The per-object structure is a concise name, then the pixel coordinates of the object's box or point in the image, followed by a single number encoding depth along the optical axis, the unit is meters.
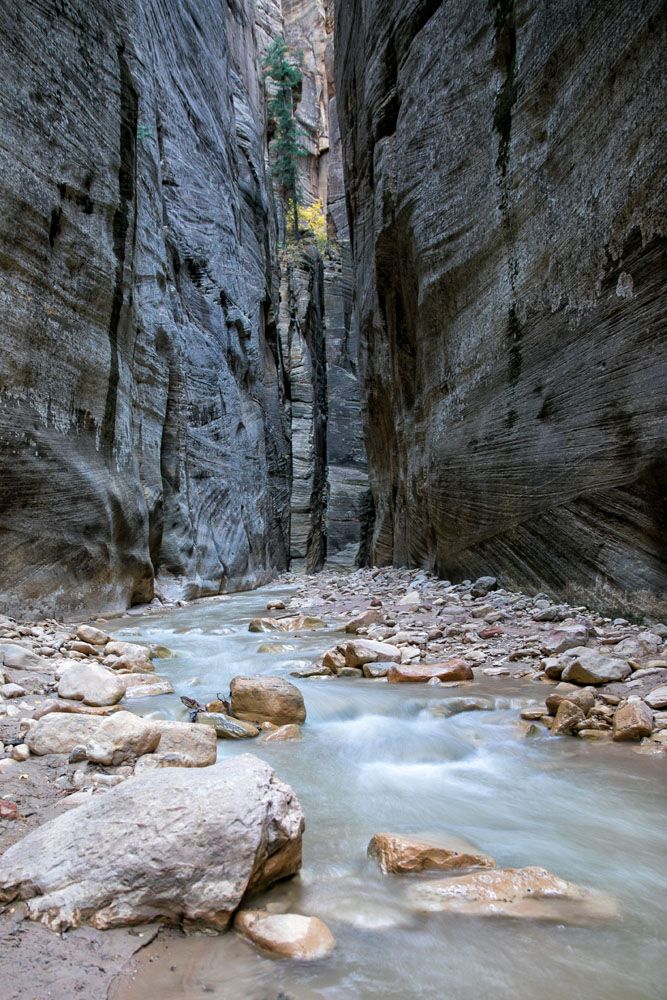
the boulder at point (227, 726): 3.64
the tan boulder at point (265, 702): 4.04
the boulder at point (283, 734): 3.72
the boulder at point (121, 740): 2.93
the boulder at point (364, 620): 7.50
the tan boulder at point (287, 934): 1.75
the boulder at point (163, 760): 2.87
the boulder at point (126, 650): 5.38
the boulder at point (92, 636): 5.80
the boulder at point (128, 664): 5.01
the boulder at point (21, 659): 4.49
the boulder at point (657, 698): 3.79
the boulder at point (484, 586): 8.34
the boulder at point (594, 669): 4.31
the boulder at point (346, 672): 5.32
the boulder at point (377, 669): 5.25
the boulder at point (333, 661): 5.39
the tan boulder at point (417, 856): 2.24
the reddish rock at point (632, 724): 3.53
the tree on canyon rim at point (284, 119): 33.38
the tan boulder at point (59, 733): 3.03
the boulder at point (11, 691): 3.79
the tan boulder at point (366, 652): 5.45
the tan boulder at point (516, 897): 1.98
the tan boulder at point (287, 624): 8.08
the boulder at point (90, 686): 3.93
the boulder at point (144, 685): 4.36
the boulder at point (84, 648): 5.38
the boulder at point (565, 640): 5.23
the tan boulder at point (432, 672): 5.00
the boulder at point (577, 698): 3.86
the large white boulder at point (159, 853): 1.79
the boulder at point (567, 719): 3.72
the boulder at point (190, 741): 3.04
